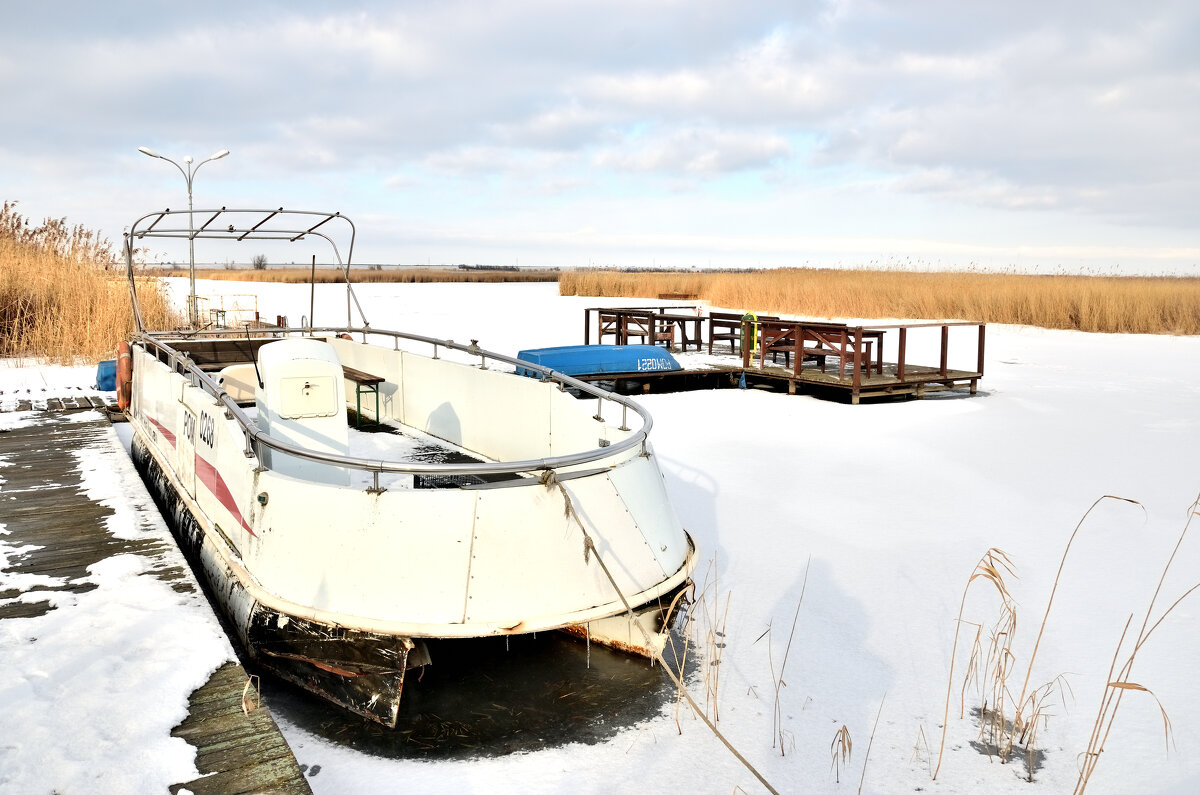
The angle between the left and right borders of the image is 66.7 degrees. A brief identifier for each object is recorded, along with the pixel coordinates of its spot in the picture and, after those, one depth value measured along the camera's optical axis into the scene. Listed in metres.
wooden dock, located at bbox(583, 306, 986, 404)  12.69
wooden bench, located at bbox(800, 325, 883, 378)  12.73
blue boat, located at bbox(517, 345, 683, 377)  12.78
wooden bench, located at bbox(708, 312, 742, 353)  16.47
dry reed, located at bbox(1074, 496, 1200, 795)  3.27
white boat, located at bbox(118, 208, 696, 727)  3.80
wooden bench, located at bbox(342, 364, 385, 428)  7.62
